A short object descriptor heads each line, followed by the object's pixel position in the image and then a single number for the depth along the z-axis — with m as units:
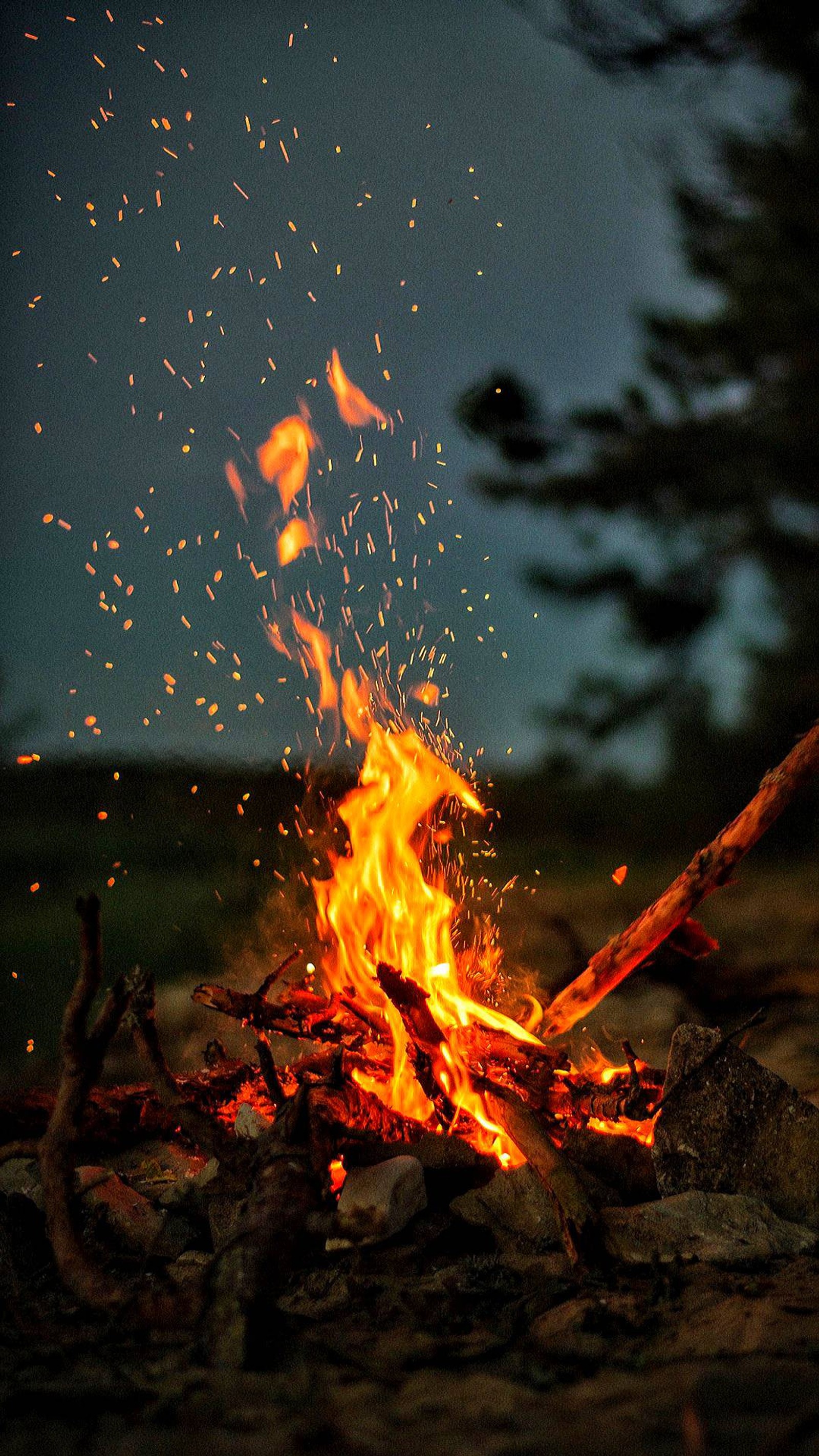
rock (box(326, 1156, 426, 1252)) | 2.76
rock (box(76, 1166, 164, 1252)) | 3.06
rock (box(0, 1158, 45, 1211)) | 3.16
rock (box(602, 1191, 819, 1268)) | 2.71
